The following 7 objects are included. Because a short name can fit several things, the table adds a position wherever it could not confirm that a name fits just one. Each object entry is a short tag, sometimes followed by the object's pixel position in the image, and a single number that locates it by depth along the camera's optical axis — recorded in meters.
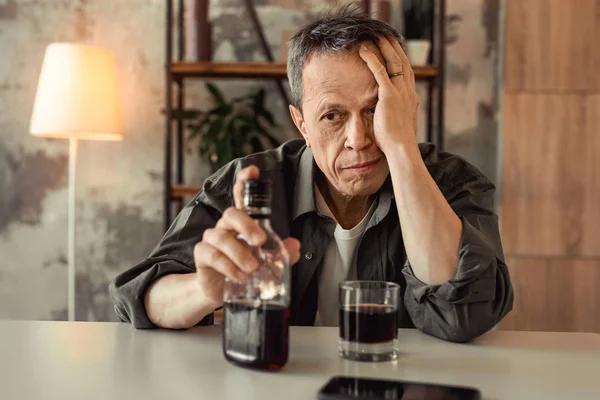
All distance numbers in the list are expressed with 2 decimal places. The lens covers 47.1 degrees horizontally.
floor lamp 2.65
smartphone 0.79
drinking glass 0.96
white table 0.85
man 1.21
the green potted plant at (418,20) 2.86
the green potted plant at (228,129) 2.77
